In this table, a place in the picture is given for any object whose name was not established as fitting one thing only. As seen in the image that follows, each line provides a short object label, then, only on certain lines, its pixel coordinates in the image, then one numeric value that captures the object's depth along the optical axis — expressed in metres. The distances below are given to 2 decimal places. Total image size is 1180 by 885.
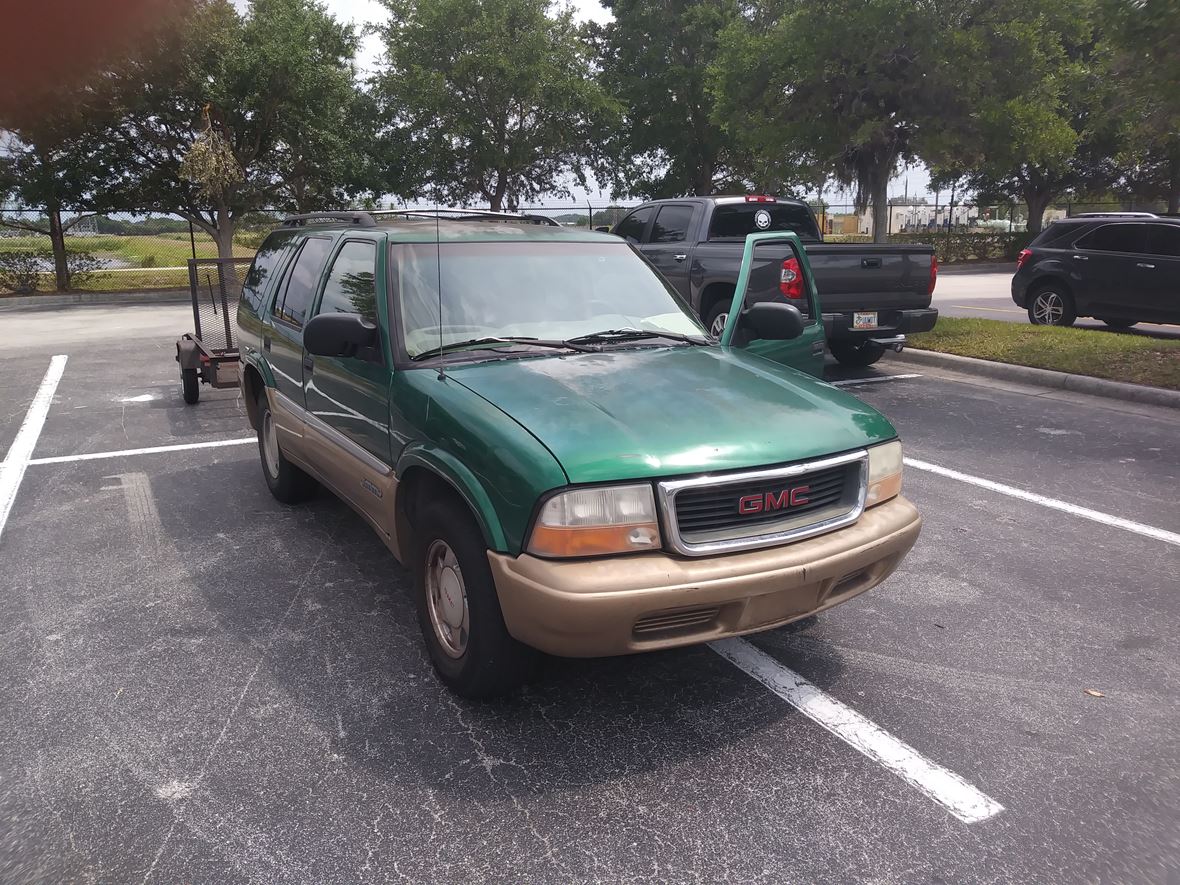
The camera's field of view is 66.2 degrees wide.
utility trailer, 8.54
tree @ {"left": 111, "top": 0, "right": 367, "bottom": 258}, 20.84
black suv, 12.09
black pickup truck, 9.17
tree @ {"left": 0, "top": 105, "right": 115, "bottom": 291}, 21.05
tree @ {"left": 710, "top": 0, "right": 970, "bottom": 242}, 14.46
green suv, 2.90
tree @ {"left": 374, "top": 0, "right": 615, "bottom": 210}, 26.30
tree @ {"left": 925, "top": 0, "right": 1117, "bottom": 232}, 14.68
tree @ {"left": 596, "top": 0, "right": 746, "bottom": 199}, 34.12
